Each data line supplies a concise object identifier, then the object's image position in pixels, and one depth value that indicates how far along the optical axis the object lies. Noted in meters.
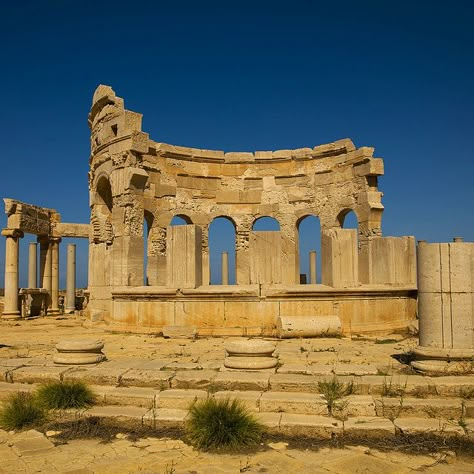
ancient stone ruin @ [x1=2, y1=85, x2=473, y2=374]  10.69
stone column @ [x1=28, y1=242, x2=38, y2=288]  24.16
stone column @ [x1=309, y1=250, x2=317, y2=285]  24.81
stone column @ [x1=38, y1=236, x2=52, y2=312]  21.62
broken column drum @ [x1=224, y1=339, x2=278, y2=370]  6.24
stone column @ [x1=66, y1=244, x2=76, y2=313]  24.02
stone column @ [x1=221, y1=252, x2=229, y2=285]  26.70
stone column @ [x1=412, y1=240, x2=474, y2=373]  6.28
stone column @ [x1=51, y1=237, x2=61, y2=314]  21.80
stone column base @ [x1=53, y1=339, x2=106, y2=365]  6.67
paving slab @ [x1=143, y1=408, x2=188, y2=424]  5.02
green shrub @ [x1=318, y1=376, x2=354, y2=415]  5.25
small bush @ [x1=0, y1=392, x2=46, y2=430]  5.01
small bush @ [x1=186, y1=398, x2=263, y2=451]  4.44
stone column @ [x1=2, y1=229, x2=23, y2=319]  18.73
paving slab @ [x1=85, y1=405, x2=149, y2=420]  5.15
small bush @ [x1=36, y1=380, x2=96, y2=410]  5.38
